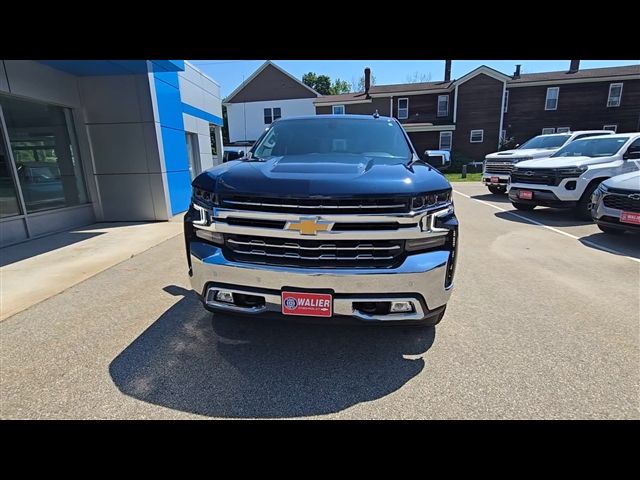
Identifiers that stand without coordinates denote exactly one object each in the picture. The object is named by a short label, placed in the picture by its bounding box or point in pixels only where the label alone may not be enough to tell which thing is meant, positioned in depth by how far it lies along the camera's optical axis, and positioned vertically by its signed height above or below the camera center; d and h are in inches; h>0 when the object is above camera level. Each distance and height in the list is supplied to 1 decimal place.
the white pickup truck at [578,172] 294.4 -19.0
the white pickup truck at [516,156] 426.9 -5.8
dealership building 265.0 +16.6
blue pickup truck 86.9 -23.0
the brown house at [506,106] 984.3 +134.4
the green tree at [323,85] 2207.2 +455.9
